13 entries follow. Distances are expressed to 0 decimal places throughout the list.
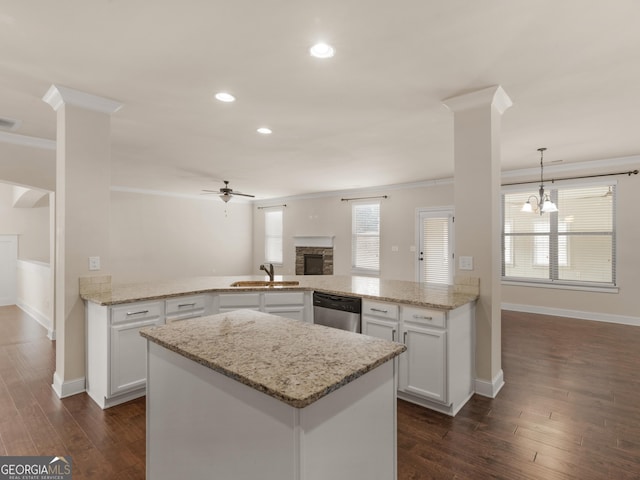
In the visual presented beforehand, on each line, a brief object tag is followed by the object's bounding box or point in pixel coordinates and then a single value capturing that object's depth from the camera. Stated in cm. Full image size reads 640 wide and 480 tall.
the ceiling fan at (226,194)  585
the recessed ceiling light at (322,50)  212
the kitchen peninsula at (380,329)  256
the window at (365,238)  781
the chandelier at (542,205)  454
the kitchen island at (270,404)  103
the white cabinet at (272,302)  338
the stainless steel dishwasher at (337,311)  309
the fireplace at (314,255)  856
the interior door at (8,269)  734
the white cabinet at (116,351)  262
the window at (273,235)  975
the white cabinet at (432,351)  253
